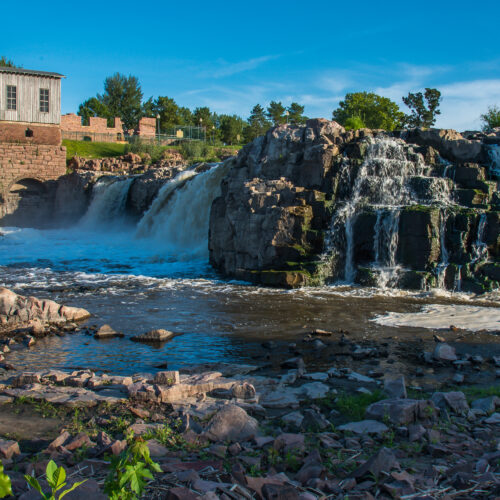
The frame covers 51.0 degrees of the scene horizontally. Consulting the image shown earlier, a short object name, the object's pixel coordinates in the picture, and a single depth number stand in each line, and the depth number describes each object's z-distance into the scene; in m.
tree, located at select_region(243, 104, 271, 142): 62.09
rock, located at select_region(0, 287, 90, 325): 9.71
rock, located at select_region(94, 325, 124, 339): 9.19
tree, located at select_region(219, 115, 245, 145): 63.31
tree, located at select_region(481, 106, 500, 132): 34.17
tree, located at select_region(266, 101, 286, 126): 68.06
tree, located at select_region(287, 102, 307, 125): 66.39
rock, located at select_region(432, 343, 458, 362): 7.56
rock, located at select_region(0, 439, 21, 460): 3.92
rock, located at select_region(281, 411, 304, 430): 4.81
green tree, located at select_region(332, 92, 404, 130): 43.03
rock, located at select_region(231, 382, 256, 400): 5.70
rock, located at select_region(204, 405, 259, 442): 4.37
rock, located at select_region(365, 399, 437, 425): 4.69
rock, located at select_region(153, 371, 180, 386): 6.04
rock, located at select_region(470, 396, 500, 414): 5.09
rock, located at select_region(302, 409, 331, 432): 4.70
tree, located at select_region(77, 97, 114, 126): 69.18
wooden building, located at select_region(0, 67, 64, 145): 33.16
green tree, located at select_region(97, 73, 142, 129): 72.56
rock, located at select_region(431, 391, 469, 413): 5.02
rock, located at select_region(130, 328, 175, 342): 8.99
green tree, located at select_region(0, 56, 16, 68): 62.20
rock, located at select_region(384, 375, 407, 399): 5.59
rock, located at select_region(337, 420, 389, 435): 4.50
